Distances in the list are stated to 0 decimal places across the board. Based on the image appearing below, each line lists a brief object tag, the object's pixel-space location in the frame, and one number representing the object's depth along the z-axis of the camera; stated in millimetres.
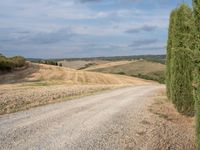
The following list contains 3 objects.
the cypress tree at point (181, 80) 7897
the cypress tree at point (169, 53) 10111
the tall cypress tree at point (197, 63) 3961
